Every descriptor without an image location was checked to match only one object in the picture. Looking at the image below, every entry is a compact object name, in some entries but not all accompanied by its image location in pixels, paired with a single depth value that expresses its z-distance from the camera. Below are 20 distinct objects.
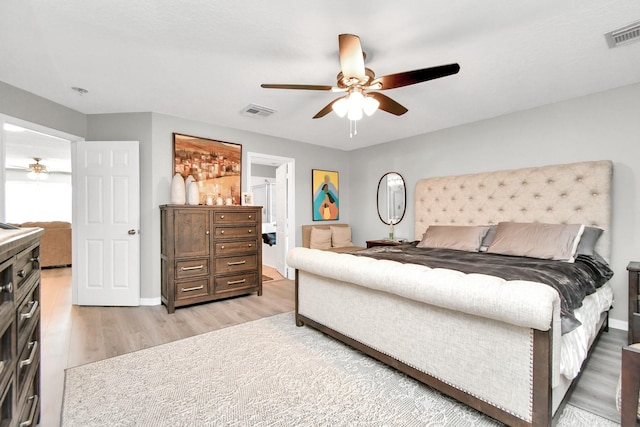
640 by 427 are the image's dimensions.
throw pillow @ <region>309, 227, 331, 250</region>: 4.88
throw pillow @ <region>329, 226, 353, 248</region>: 5.14
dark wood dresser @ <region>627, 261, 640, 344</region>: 2.32
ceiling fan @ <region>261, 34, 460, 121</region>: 1.80
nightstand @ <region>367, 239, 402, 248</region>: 4.35
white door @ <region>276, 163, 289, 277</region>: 5.08
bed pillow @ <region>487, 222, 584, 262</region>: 2.56
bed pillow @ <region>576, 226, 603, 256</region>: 2.67
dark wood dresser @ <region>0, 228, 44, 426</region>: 0.97
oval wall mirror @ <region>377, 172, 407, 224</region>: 4.77
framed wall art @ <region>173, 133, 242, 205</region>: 3.78
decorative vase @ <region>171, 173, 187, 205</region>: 3.52
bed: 1.36
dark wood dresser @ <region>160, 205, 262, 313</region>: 3.39
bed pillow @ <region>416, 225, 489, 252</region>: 3.22
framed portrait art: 5.23
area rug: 1.61
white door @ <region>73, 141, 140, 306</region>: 3.55
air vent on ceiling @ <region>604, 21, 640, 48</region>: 1.95
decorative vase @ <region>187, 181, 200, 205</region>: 3.62
